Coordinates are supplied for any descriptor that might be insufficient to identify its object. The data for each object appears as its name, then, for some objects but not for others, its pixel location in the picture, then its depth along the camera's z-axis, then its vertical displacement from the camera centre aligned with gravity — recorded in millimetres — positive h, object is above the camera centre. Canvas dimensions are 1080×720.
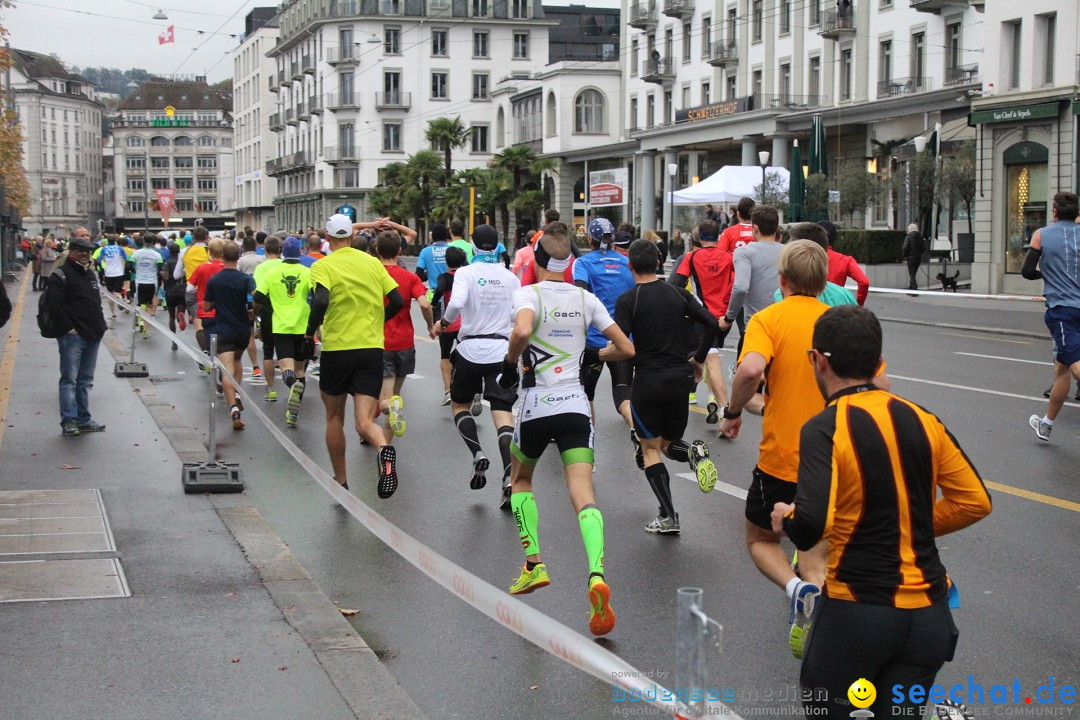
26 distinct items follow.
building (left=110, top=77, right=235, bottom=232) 153500 +13624
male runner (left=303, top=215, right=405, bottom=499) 8227 -489
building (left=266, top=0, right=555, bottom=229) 89625 +13009
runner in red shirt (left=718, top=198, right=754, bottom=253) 12117 +152
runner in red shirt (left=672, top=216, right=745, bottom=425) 11594 -275
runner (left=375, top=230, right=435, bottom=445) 10375 -633
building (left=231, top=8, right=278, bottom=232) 111250 +12753
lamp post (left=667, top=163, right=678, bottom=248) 36362 +1649
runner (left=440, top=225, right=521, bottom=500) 9016 -532
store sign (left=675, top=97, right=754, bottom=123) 51316 +5968
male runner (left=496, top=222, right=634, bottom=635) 5867 -611
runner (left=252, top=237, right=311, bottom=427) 12664 -447
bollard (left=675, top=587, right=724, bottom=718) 2895 -906
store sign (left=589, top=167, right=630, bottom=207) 56594 +2862
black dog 31531 -794
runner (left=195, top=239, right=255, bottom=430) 12516 -485
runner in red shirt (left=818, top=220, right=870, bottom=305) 9844 -154
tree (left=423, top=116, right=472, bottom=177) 71938 +6813
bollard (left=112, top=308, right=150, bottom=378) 15930 -1438
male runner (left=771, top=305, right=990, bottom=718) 3312 -766
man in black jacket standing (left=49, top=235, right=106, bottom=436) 11258 -661
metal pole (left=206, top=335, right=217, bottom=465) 8828 -1113
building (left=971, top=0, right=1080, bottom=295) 29375 +2888
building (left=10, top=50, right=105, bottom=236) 138250 +13735
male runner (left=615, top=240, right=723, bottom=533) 7348 -672
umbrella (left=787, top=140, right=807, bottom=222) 33188 +1632
